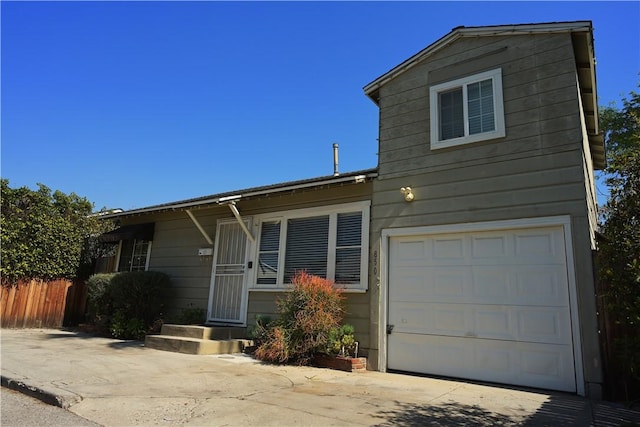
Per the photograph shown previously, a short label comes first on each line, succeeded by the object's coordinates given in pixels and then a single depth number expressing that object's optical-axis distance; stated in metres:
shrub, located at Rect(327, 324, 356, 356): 7.31
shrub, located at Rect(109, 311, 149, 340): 10.12
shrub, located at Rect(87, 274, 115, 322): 10.73
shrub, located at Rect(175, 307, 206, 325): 10.05
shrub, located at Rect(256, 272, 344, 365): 7.37
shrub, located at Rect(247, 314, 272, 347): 8.13
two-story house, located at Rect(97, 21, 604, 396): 5.99
